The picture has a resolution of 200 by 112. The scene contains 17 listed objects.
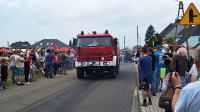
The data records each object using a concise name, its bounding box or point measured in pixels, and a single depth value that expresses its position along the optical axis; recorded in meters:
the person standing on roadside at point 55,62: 18.74
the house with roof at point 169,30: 73.89
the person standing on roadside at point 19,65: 14.74
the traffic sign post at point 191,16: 6.95
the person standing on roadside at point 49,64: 17.61
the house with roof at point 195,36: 55.80
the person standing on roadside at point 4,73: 13.06
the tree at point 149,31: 68.30
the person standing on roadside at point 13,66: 14.54
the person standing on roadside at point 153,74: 9.77
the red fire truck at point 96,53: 16.97
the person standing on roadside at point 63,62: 20.76
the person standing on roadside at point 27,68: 14.79
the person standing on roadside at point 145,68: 8.90
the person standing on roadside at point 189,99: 2.24
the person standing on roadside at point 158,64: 10.48
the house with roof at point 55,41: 62.72
